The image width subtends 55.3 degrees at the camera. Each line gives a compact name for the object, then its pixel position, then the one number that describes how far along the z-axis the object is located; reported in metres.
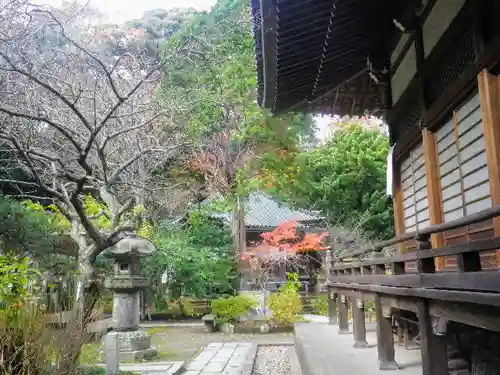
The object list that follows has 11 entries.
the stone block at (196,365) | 9.56
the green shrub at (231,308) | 15.78
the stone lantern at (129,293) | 10.07
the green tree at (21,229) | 9.55
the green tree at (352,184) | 18.69
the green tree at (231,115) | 15.67
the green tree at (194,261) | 18.02
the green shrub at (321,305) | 17.17
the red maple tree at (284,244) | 18.01
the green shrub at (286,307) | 15.45
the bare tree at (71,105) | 6.43
